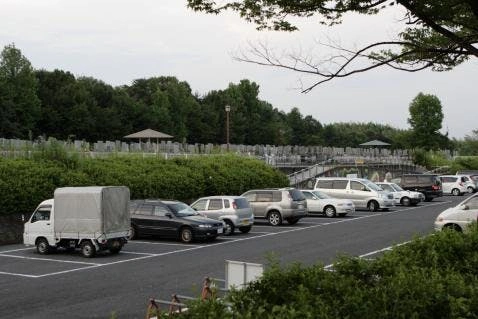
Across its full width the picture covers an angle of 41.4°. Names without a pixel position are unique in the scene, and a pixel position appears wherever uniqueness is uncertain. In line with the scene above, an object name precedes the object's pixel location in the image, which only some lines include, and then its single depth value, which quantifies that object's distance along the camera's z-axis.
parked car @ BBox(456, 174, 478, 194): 54.72
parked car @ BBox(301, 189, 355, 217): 33.66
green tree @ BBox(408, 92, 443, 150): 94.12
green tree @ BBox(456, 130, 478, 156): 125.76
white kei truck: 19.80
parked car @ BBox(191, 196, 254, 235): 25.69
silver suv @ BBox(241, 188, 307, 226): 29.23
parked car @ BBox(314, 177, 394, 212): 37.53
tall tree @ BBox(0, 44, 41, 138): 61.03
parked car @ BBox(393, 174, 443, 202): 45.56
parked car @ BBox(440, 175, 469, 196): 53.78
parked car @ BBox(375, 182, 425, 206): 41.50
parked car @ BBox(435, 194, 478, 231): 20.66
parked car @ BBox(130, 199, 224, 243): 22.91
